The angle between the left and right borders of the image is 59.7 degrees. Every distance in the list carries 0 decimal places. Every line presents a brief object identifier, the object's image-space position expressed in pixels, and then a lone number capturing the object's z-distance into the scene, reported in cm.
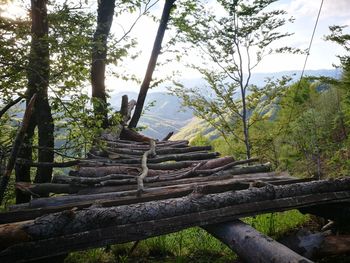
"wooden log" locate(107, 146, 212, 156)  634
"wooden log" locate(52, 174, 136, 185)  371
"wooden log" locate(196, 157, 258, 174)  434
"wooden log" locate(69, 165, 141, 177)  431
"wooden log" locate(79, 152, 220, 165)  543
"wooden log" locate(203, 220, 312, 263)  189
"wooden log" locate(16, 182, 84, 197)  363
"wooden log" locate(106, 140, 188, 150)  701
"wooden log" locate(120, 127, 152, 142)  817
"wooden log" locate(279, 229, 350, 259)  264
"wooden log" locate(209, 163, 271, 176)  446
